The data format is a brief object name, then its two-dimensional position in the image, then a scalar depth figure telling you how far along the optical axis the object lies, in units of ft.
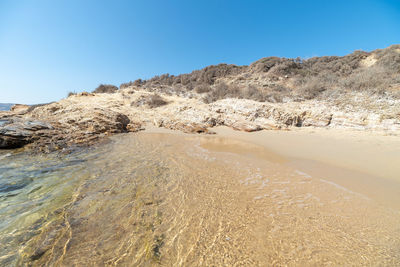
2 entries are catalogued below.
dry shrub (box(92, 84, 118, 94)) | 64.80
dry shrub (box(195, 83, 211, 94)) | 51.88
